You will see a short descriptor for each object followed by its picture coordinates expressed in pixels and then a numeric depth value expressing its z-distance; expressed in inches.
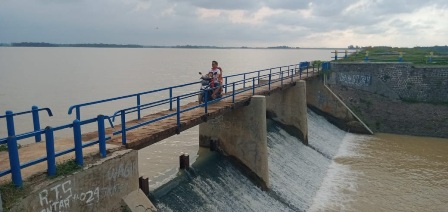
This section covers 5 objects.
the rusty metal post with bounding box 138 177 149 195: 445.1
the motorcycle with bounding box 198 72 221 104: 578.6
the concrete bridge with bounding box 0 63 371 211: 304.3
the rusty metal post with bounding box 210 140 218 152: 652.1
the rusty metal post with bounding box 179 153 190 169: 544.7
